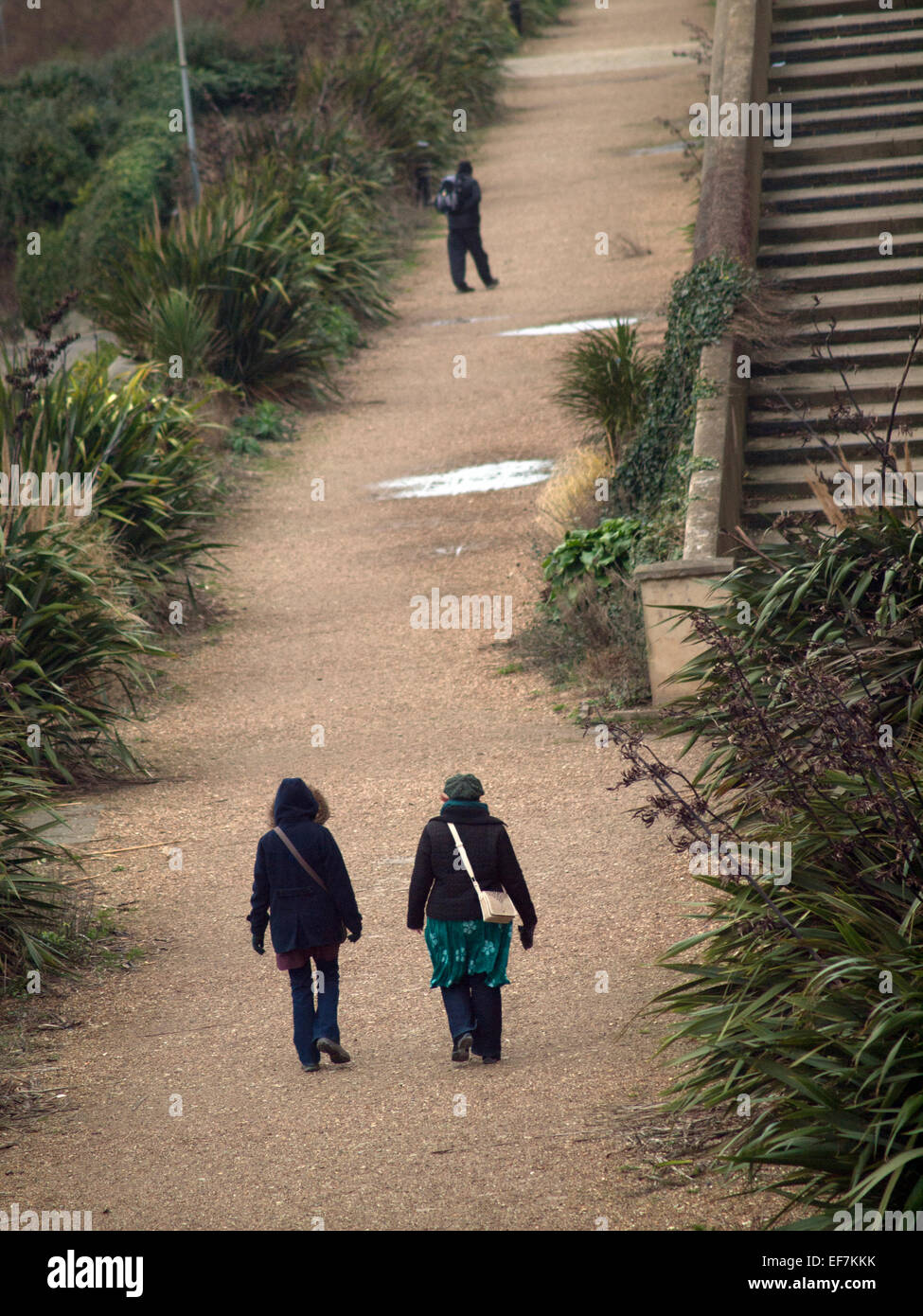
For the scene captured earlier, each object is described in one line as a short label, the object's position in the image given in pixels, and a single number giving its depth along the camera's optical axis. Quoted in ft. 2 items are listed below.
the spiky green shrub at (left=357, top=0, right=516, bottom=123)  86.58
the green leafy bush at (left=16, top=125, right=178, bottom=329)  83.61
